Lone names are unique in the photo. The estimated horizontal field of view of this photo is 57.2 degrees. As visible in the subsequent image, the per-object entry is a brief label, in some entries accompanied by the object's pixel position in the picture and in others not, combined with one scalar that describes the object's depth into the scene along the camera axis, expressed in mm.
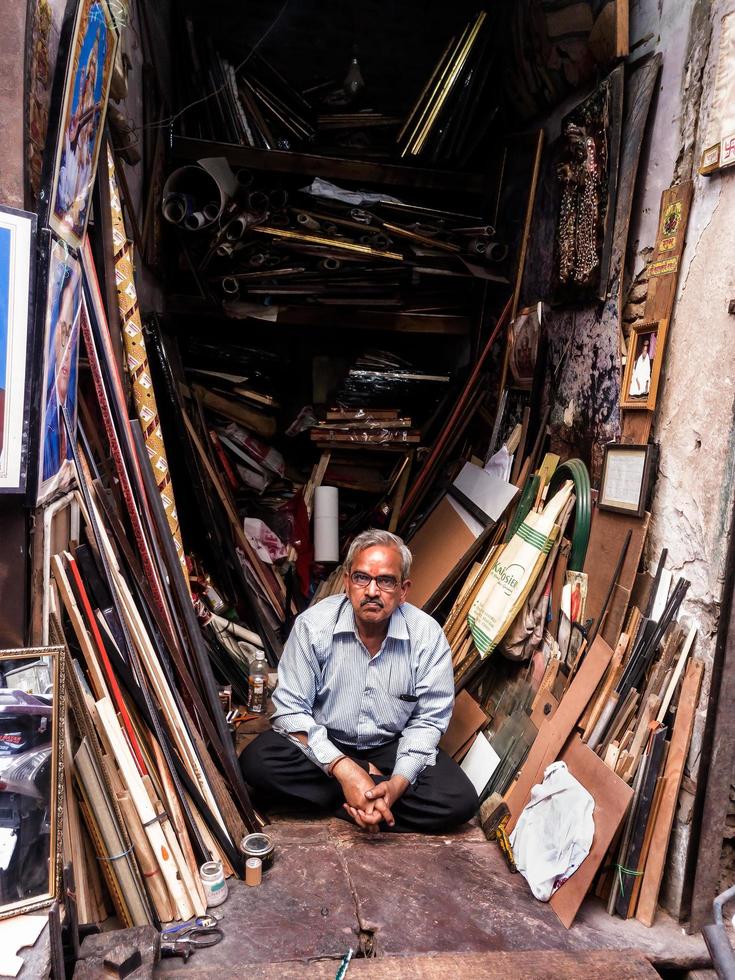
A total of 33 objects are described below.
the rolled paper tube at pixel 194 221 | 3695
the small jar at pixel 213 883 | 2062
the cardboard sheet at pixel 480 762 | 2873
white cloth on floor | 2152
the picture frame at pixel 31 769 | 1564
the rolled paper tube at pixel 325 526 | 4477
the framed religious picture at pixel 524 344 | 3529
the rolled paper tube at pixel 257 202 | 3783
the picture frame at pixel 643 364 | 2447
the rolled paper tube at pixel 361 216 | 3955
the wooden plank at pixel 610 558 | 2480
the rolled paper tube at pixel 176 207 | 3666
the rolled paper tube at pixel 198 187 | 3719
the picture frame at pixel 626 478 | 2465
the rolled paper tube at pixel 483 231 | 3928
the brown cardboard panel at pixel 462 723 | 3121
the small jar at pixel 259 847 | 2240
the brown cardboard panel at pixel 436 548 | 3617
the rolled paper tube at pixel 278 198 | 3799
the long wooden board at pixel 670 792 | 2076
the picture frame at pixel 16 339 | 1617
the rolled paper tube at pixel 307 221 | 3848
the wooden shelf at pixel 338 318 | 4141
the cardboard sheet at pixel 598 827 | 2066
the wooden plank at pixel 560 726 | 2414
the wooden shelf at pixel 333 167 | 3904
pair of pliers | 1852
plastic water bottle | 3621
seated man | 2611
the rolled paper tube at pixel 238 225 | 3750
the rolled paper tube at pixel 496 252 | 3896
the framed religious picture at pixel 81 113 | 1814
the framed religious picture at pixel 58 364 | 1783
